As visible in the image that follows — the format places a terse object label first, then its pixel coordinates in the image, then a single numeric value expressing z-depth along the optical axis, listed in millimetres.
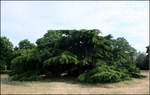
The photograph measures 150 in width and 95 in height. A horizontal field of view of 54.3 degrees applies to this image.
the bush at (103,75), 8195
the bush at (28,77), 9609
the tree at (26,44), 21531
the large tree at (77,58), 9328
